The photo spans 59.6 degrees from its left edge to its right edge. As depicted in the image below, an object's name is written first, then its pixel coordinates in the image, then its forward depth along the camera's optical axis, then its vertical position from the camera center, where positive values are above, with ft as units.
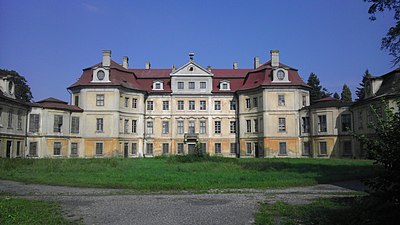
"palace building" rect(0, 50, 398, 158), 136.05 +12.78
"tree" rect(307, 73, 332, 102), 242.58 +40.65
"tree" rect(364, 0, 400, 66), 48.83 +17.07
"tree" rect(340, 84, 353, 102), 240.94 +37.54
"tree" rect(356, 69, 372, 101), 249.10 +40.16
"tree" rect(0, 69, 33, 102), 205.26 +35.32
